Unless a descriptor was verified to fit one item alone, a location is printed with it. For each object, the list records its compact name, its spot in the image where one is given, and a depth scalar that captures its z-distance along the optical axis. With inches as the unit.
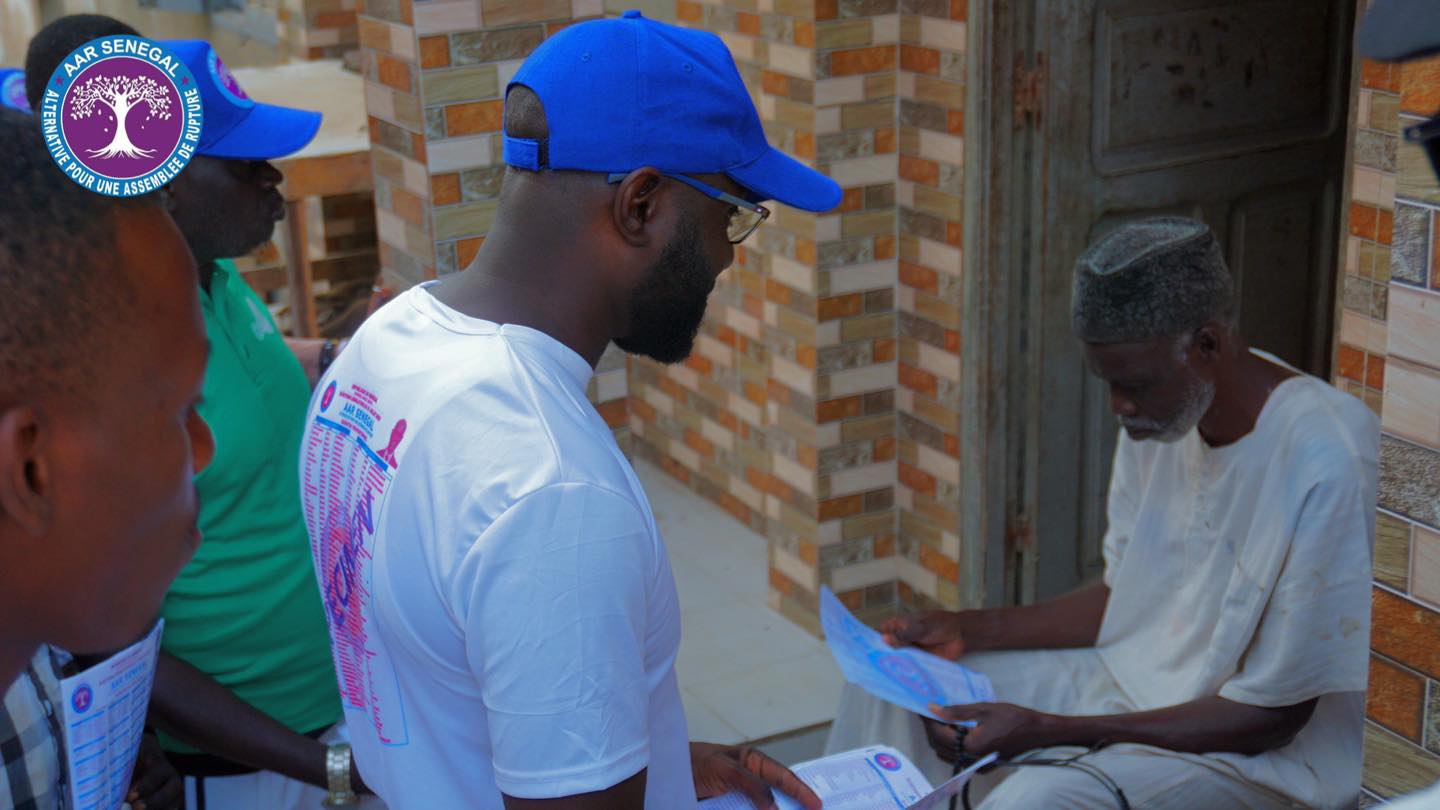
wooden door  158.4
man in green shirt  101.2
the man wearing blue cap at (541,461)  62.3
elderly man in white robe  109.7
